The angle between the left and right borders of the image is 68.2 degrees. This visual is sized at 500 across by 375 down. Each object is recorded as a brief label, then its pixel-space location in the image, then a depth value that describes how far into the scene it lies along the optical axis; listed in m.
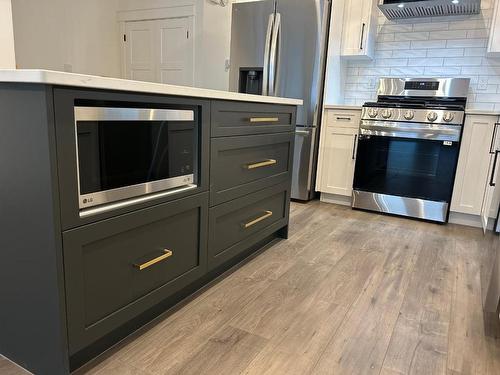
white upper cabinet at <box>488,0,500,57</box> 2.92
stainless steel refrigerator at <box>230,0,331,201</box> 3.26
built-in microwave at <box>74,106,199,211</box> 1.07
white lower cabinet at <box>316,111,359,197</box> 3.32
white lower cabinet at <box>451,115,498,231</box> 2.75
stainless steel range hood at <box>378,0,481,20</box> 3.01
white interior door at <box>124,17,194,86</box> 4.12
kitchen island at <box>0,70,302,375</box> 0.98
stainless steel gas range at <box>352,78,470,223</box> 2.88
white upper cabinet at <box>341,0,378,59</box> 3.42
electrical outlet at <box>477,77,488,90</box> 3.28
